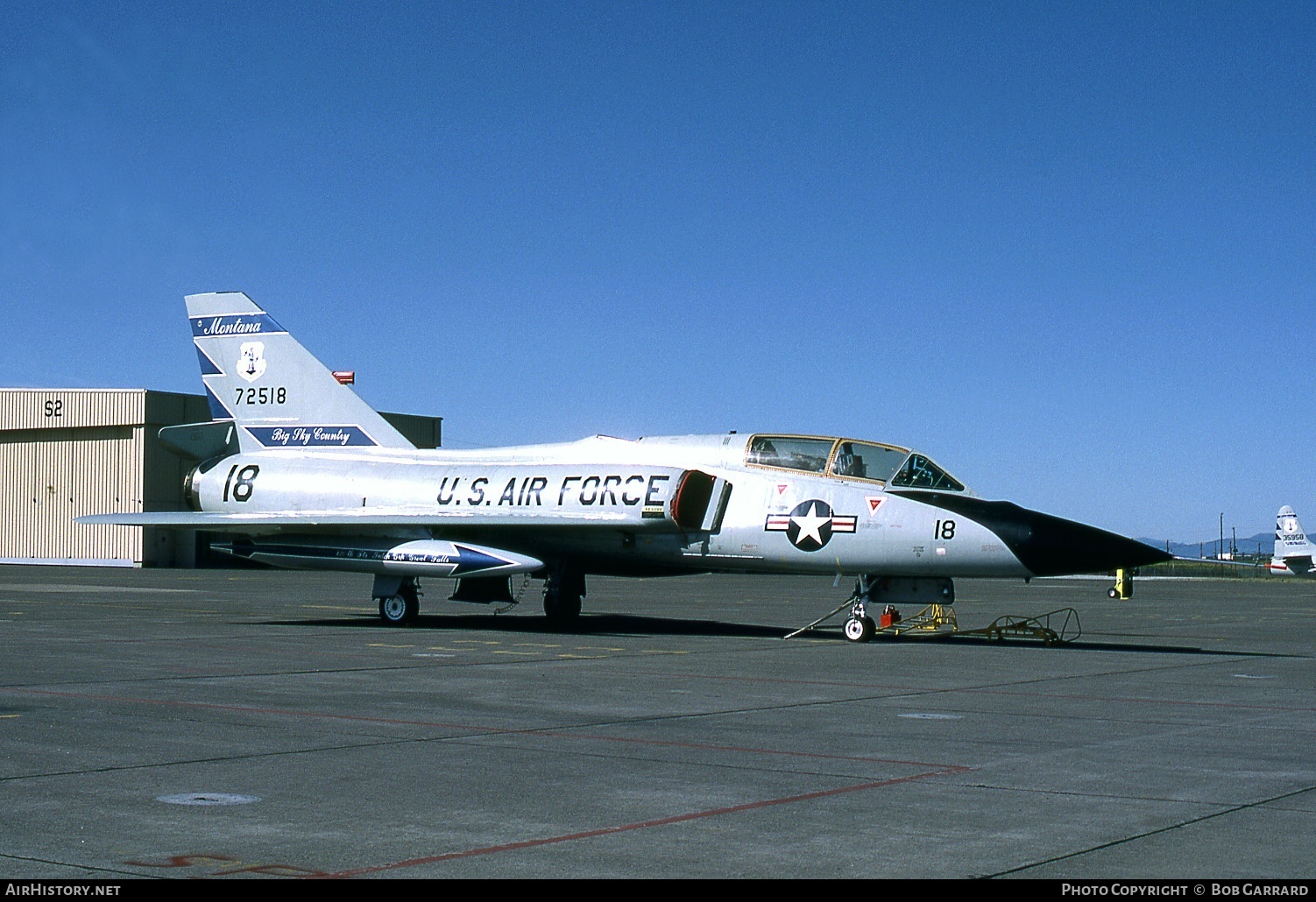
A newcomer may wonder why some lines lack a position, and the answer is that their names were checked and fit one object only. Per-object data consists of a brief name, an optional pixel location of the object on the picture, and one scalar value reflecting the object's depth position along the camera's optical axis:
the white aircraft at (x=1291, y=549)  65.75
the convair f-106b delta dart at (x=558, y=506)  19.44
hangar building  63.50
